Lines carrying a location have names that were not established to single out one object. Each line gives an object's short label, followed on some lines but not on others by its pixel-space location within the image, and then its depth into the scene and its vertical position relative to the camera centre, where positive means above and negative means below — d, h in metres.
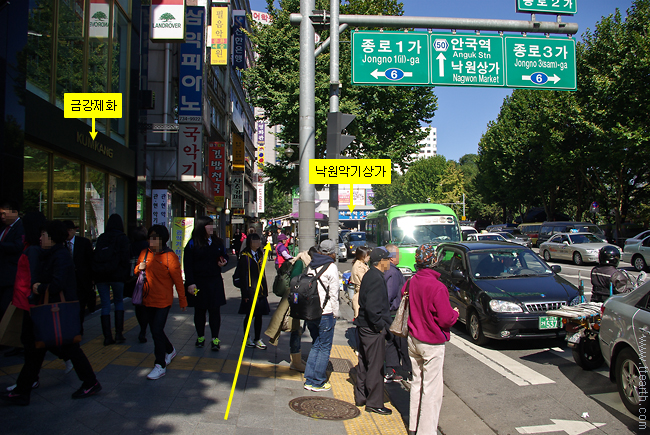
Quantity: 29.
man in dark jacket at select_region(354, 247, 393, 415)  5.02 -1.10
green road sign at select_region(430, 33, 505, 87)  9.72 +3.40
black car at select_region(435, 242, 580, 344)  7.32 -1.01
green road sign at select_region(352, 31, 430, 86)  9.61 +3.34
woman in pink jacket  4.35 -1.05
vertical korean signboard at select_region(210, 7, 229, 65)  22.19 +8.68
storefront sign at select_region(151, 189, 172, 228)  16.31 +0.75
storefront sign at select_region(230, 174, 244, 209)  37.03 +2.89
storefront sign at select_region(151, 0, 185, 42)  13.32 +5.67
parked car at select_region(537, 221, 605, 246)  29.83 -0.03
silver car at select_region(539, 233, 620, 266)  23.27 -0.98
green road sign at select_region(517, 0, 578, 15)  8.66 +3.94
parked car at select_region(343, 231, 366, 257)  31.20 -0.73
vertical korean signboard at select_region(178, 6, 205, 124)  17.14 +5.34
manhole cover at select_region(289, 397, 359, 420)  4.94 -1.88
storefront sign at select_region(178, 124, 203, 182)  17.19 +2.68
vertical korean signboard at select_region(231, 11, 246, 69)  30.69 +12.19
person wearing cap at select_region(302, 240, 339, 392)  5.50 -1.05
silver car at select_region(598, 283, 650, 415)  4.62 -1.16
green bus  16.31 +0.06
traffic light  8.30 +1.64
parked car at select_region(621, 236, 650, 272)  19.41 -1.06
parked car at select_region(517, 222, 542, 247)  39.53 -0.28
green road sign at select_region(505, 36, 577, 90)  9.78 +3.32
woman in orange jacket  5.61 -0.66
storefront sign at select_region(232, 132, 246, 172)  35.38 +5.49
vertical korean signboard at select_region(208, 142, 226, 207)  25.59 +3.30
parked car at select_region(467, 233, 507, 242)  26.51 -0.46
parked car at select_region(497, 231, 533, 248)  31.60 -0.70
